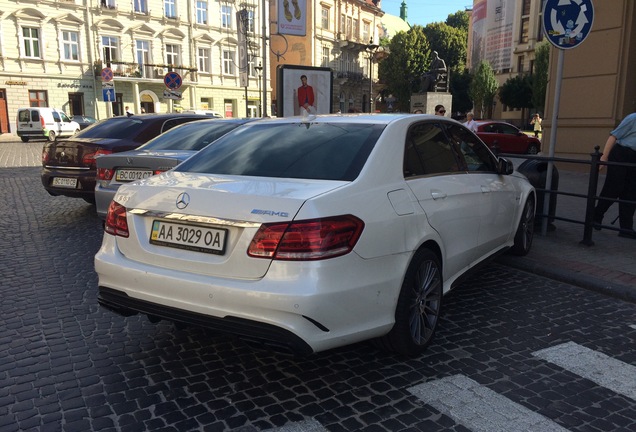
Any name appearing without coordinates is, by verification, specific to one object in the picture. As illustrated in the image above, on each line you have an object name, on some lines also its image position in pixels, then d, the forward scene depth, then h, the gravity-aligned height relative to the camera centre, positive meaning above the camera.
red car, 22.94 -1.10
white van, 30.00 -0.76
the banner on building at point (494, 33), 65.75 +9.79
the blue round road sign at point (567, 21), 6.60 +1.10
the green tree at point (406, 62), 65.75 +5.98
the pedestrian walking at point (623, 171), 7.00 -0.76
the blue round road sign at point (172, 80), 17.41 +0.97
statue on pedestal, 20.80 +1.34
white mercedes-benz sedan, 2.85 -0.72
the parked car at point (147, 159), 6.29 -0.56
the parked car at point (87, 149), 7.98 -0.56
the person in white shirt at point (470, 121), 17.32 -0.31
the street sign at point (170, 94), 18.46 +0.57
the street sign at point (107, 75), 19.91 +1.28
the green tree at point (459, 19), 96.38 +16.33
